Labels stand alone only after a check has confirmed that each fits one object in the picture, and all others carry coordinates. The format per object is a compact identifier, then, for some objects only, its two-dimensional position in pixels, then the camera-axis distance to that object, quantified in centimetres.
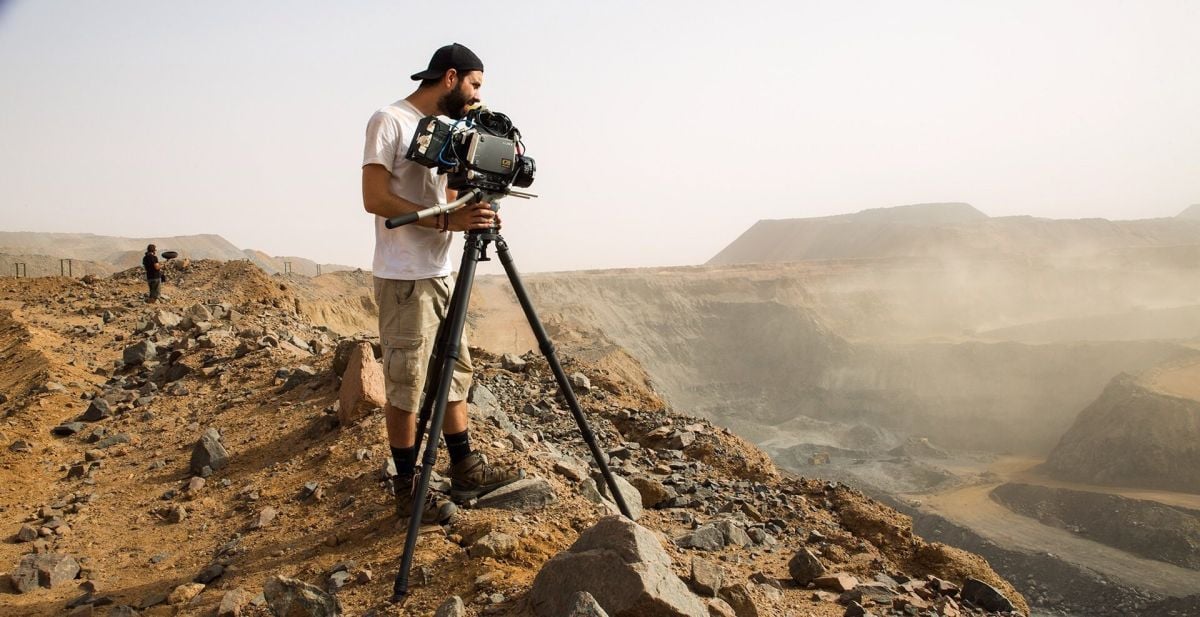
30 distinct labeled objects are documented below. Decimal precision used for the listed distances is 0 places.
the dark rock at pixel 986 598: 412
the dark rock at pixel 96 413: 607
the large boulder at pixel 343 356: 566
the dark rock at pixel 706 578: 276
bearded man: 278
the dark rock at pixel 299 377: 608
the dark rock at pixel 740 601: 281
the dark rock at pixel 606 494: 377
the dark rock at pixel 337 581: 273
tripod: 253
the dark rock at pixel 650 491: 489
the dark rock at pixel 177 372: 694
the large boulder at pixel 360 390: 473
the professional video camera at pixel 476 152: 267
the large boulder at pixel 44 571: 327
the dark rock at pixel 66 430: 575
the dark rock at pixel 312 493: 378
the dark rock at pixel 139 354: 774
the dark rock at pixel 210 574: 309
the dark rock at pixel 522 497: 327
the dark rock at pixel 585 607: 205
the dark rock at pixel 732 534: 419
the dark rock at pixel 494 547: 277
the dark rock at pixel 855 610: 321
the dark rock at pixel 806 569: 377
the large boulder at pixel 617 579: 221
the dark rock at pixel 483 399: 555
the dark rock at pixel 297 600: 254
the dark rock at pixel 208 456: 468
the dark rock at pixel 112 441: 547
